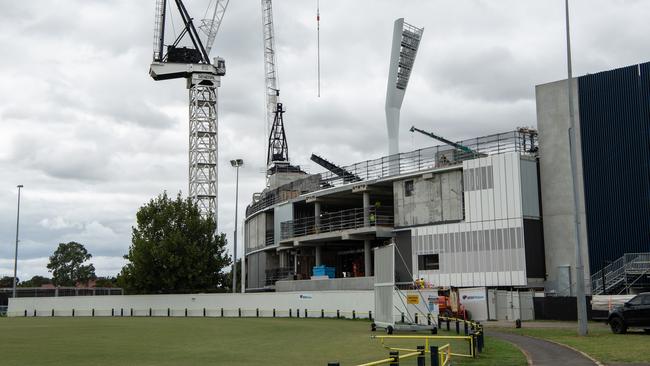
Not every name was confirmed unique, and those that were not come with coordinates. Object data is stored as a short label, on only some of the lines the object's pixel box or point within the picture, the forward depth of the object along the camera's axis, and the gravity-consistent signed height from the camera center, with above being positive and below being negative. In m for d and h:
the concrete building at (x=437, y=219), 51.09 +4.88
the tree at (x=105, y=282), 142.57 +0.31
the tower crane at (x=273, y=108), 120.89 +30.06
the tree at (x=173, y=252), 66.69 +2.86
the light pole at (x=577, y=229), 28.89 +2.07
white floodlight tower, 64.25 +18.84
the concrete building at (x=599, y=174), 47.81 +7.13
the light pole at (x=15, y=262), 73.81 +2.31
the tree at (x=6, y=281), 145.12 +0.65
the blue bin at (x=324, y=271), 63.41 +0.88
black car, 28.58 -1.51
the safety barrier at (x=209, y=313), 51.67 -2.54
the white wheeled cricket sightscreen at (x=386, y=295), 29.91 -0.63
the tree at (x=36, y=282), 154.57 +0.52
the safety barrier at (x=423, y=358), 11.19 -1.34
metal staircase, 44.16 +0.15
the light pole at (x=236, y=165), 64.56 +10.83
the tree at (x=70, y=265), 146.38 +3.86
